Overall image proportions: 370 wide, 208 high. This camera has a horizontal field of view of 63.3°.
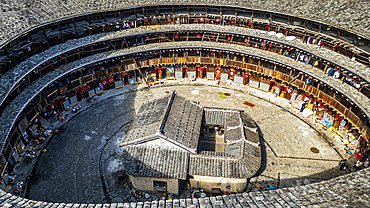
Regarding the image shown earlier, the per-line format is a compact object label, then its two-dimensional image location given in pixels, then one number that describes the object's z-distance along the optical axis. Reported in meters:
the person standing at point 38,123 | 46.69
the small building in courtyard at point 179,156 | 35.91
